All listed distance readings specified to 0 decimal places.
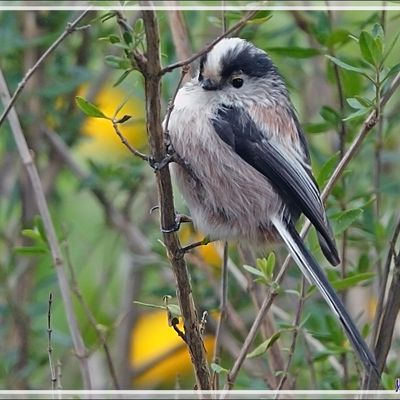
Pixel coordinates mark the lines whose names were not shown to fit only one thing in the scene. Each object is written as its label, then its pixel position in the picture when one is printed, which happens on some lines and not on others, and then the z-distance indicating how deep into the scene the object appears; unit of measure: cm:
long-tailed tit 292
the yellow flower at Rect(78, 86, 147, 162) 310
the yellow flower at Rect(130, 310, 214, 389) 310
